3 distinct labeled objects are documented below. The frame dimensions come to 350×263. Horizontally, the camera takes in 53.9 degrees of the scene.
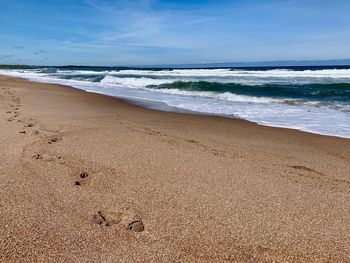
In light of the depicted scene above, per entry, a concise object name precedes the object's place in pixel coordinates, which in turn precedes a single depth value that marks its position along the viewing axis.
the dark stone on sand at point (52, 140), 5.14
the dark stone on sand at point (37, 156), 4.25
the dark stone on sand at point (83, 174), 3.70
